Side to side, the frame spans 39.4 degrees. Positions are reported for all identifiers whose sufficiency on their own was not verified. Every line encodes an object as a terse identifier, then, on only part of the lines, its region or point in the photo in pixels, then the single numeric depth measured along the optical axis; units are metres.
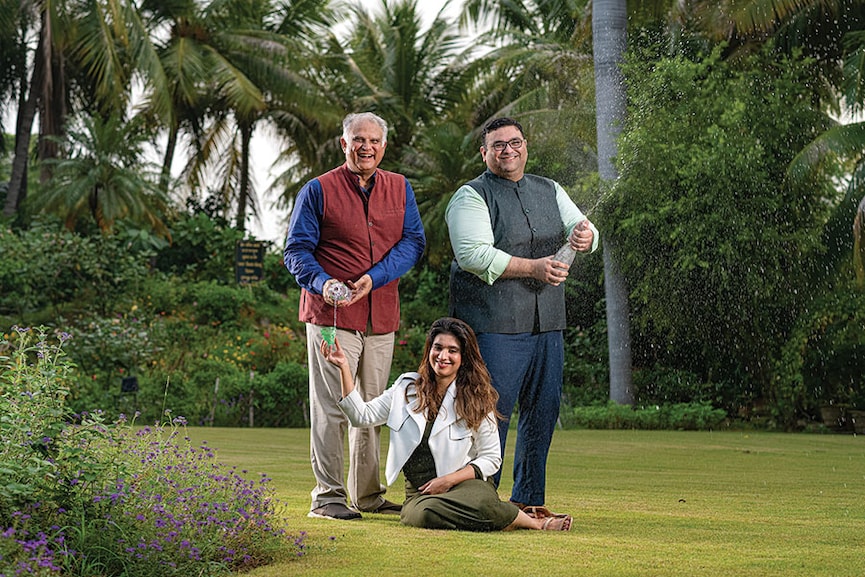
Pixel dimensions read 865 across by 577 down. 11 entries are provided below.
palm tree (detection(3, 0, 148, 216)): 22.47
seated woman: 5.45
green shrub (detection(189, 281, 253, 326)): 20.52
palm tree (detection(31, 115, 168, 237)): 21.78
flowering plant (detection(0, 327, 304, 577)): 4.03
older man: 5.88
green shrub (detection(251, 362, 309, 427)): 15.32
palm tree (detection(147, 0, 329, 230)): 25.34
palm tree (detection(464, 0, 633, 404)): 17.31
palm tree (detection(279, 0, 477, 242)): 25.98
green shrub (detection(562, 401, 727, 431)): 15.98
